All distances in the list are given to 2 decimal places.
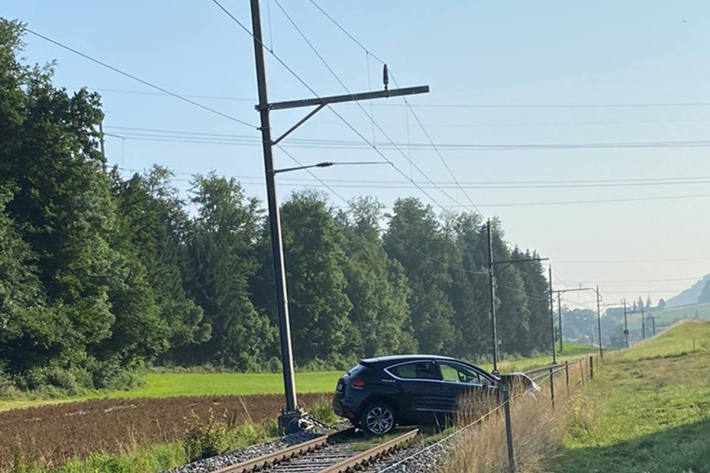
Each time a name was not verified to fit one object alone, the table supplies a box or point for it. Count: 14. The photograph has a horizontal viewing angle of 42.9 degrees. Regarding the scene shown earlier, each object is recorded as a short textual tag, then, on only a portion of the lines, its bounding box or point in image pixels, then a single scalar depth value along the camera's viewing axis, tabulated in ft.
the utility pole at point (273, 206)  72.23
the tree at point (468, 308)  435.94
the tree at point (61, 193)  171.63
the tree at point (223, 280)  280.10
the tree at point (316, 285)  318.86
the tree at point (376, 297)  362.12
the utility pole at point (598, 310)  360.28
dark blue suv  65.00
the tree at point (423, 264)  415.85
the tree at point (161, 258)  234.79
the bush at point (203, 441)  57.93
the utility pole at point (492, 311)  160.66
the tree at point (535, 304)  507.30
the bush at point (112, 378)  195.72
